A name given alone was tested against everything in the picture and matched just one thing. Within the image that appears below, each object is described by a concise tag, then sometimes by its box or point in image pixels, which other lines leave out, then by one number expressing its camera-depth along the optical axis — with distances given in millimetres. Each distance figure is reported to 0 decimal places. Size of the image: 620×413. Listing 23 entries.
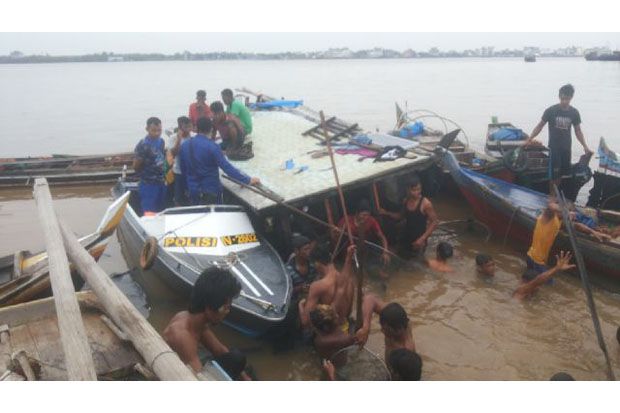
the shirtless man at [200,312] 3318
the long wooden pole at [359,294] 4461
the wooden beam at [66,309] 2209
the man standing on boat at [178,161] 7477
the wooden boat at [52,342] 3193
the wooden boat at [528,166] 8555
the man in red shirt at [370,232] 6117
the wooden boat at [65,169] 12078
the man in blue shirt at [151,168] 7188
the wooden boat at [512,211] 6043
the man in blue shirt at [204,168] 6277
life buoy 5258
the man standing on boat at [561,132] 7699
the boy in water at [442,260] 6875
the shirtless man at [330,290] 4566
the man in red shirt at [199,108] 9500
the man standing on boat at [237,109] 8823
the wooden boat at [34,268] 5027
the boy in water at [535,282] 5607
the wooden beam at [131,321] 2312
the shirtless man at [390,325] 4004
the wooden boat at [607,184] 8195
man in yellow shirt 5727
